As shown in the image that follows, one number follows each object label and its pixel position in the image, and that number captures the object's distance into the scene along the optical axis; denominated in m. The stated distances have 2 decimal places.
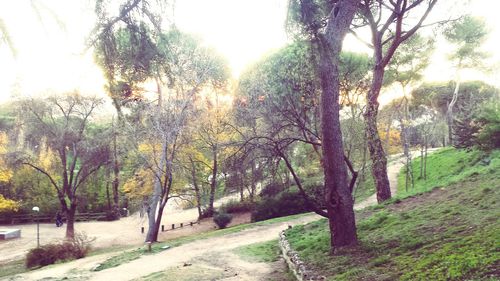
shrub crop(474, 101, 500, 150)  11.35
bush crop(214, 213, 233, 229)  22.83
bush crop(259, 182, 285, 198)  25.59
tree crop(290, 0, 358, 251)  7.41
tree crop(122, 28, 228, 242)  18.47
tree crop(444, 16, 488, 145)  26.05
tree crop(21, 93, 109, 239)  22.38
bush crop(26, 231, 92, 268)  16.38
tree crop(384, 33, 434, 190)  24.38
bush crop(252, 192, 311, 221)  21.41
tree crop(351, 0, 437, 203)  12.14
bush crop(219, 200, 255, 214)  27.58
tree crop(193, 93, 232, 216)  23.42
